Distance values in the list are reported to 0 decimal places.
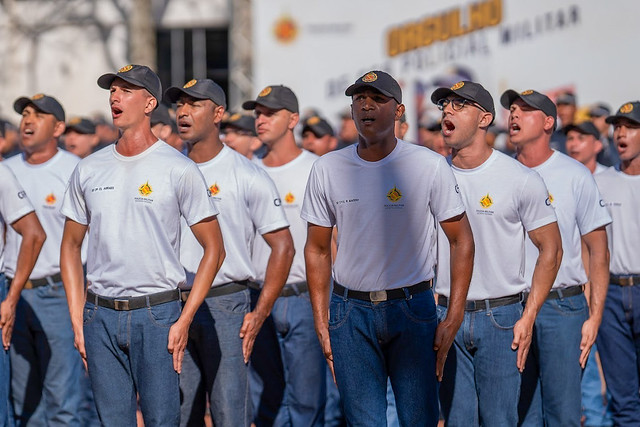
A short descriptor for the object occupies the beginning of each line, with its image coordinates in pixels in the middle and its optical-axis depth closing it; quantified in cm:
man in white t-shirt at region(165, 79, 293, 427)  1416
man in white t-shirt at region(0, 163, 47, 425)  1458
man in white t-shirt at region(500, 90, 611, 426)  1478
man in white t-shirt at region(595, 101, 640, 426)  1702
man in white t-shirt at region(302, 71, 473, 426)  1197
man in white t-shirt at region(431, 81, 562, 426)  1348
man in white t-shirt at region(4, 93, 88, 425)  1662
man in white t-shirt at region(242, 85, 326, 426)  1627
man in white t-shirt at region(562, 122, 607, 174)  1981
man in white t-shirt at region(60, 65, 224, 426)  1233
